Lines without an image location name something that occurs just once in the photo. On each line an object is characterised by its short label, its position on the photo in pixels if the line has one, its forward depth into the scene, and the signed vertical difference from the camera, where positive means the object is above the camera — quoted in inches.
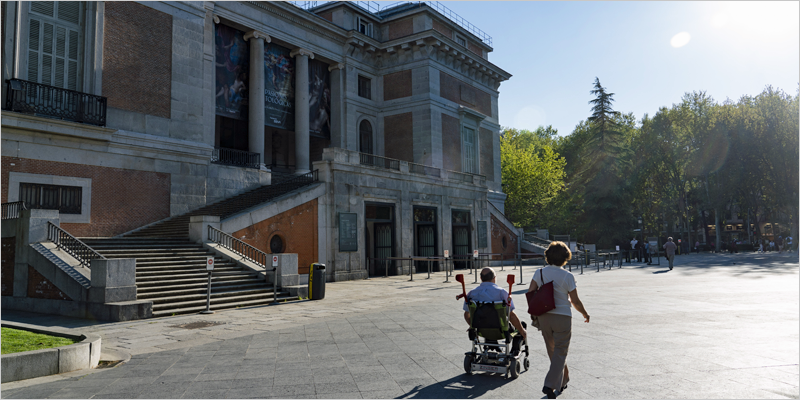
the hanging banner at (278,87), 1159.6 +345.3
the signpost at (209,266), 503.8 -22.2
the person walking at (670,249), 1043.3 -19.6
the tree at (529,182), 2054.6 +227.4
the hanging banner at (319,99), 1282.0 +350.6
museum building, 754.8 +237.0
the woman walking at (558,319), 199.8 -29.8
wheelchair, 232.1 -44.9
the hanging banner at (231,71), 1065.5 +351.9
